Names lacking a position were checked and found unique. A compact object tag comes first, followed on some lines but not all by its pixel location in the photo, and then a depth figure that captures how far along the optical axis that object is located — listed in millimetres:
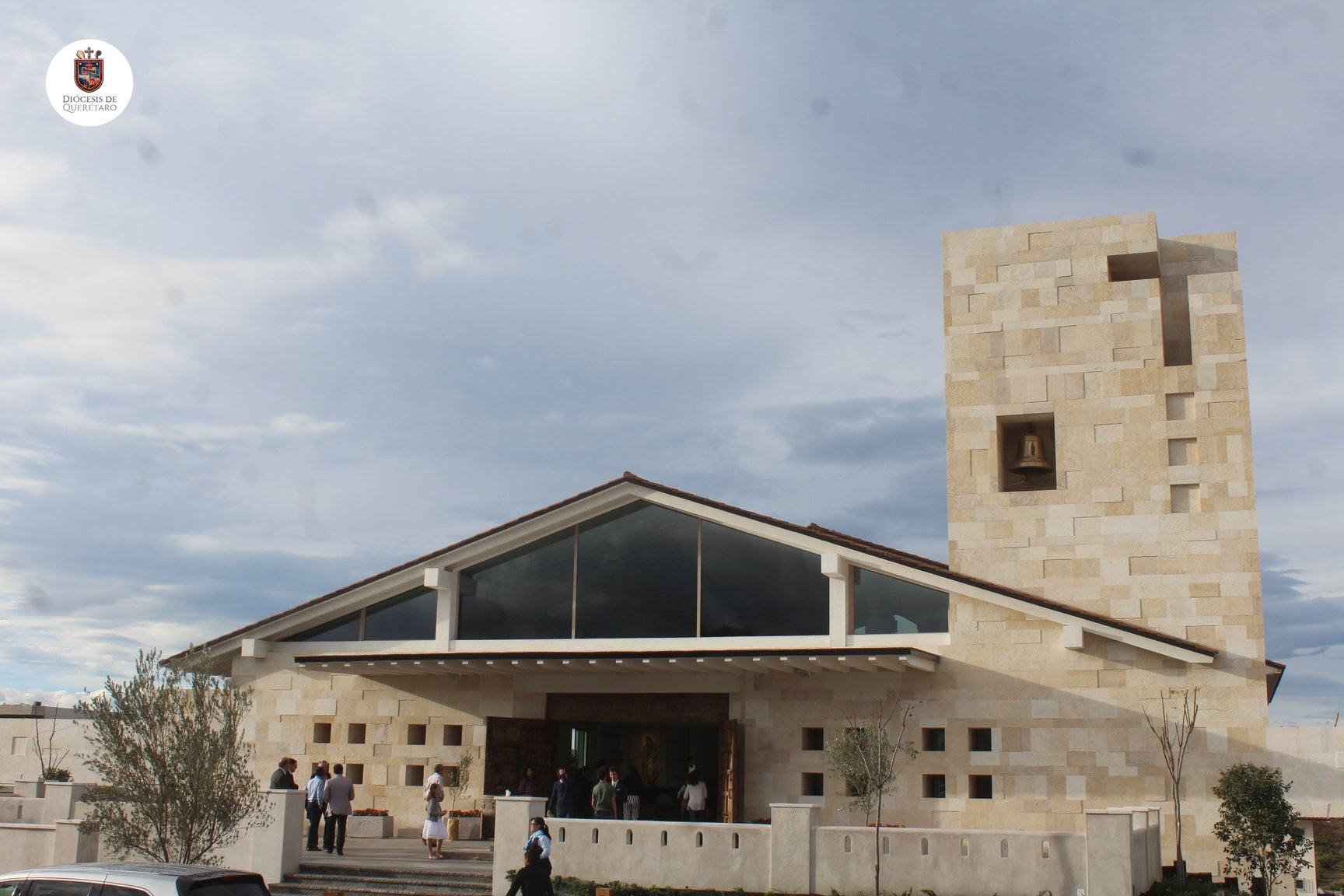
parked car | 12547
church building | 22344
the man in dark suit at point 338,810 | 23078
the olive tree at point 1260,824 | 20156
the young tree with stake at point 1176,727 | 21406
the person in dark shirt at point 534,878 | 17125
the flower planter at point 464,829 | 25250
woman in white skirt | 22562
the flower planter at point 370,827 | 26078
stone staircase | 20406
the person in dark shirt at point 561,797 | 22312
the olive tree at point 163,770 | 17766
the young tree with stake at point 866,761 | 20672
